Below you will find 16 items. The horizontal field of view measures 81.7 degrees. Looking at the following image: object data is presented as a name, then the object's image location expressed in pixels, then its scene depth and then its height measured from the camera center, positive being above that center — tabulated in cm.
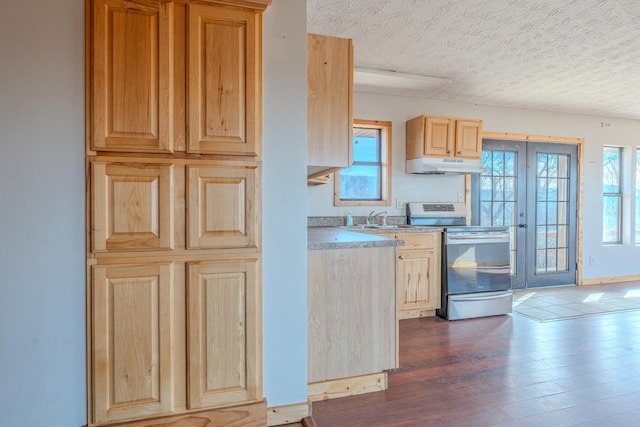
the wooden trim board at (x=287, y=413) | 188 -107
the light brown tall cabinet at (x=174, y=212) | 162 -4
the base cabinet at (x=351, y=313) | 210 -63
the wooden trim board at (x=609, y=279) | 535 -108
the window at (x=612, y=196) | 558 +16
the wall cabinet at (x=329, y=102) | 212 +60
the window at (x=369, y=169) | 427 +43
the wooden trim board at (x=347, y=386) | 214 -108
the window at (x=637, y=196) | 571 +16
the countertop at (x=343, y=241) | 207 -21
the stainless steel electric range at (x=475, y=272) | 376 -69
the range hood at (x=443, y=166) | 414 +45
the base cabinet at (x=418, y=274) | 371 -69
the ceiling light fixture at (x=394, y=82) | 359 +127
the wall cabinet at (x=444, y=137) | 414 +78
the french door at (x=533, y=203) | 484 +3
